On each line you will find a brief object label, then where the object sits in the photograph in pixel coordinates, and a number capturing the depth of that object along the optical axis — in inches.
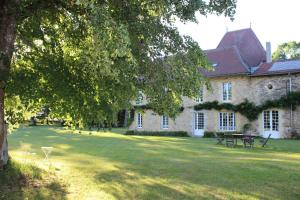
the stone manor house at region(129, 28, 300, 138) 934.1
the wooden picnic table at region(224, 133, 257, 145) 687.7
